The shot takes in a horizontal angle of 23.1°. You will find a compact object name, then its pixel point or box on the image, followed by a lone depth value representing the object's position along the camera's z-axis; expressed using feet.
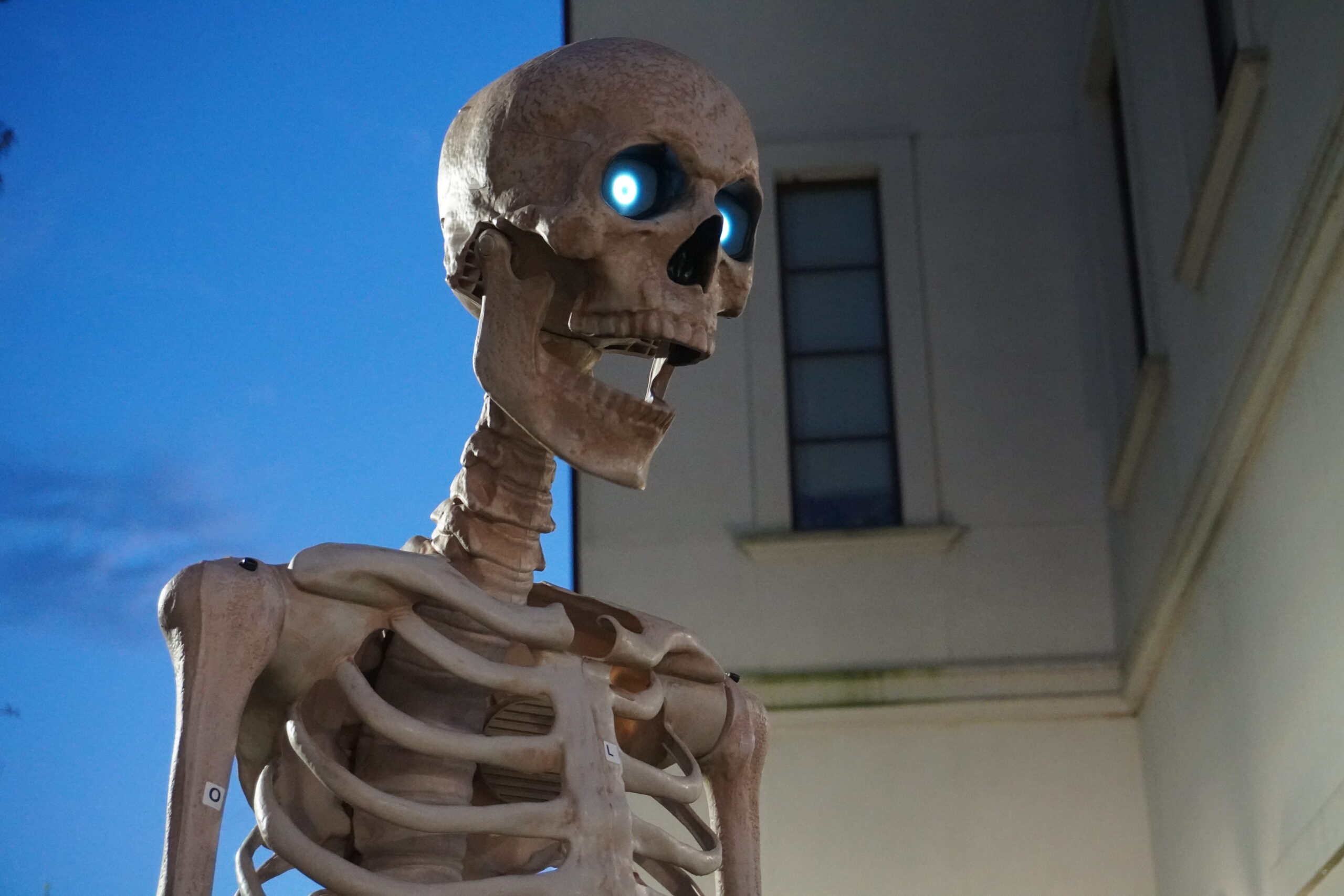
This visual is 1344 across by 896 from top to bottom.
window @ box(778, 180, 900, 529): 35.89
